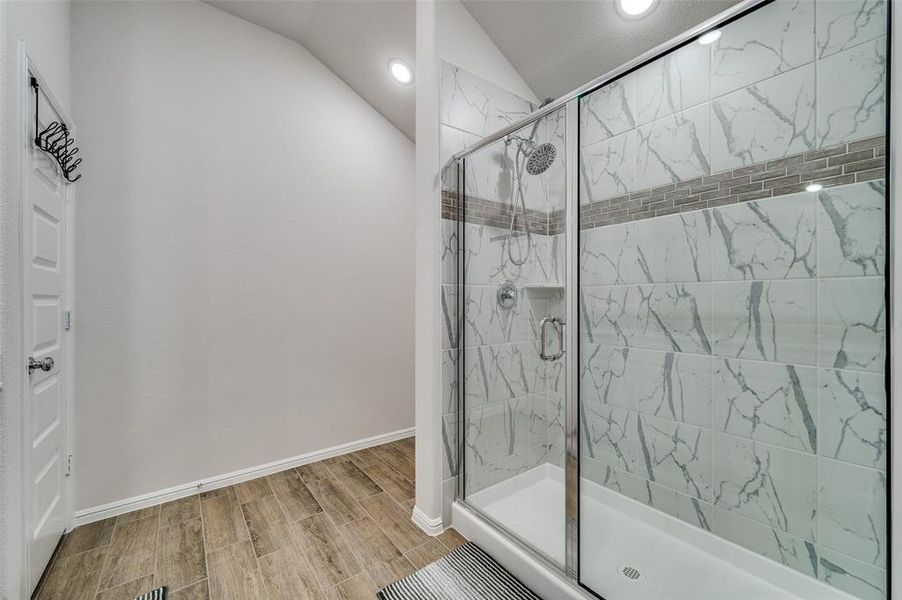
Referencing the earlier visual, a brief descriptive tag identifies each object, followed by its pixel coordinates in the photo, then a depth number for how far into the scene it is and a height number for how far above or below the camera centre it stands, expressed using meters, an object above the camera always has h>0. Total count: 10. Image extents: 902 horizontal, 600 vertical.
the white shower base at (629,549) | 1.40 -1.03
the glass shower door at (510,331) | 1.84 -0.17
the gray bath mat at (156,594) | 1.42 -1.11
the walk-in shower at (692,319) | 1.26 -0.09
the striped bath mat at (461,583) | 1.42 -1.11
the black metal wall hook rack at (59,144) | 1.45 +0.63
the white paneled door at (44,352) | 1.40 -0.22
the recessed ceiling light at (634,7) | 1.64 +1.26
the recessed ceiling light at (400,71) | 2.37 +1.42
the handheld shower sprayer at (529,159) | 1.73 +0.65
